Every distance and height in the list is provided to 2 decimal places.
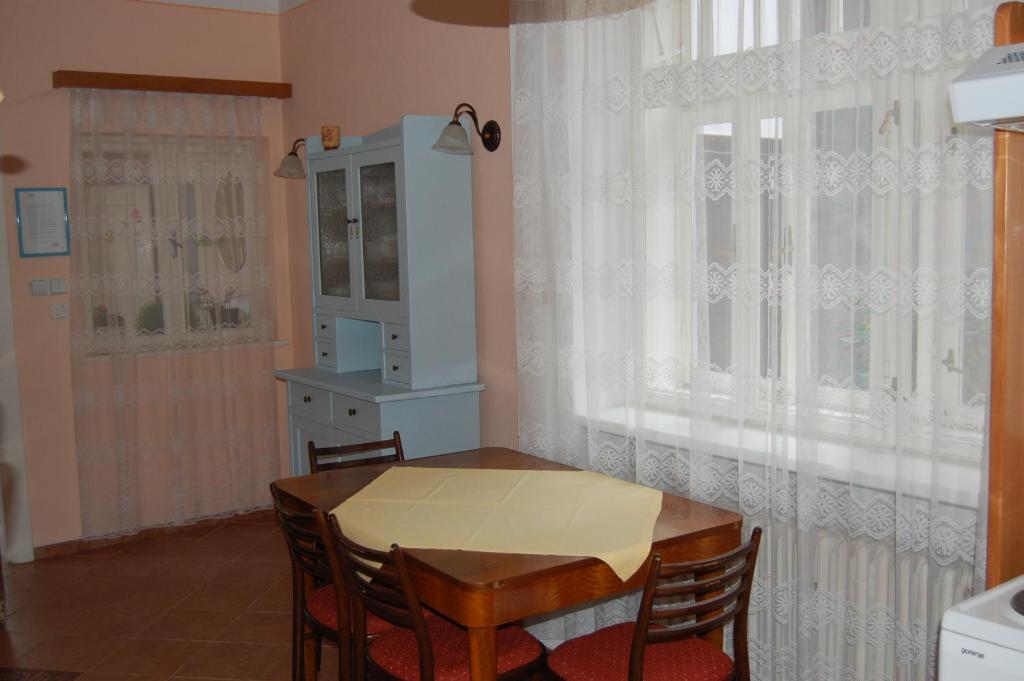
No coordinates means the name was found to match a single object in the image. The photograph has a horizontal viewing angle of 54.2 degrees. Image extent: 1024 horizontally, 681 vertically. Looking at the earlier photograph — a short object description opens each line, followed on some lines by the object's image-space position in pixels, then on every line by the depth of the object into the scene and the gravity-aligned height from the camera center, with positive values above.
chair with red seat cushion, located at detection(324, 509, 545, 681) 2.33 -0.99
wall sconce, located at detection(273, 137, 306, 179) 4.52 +0.42
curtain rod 4.71 +0.89
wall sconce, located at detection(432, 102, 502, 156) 3.60 +0.43
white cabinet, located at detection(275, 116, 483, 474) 3.86 -0.12
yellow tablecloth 2.41 -0.69
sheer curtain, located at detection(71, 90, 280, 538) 4.86 -0.22
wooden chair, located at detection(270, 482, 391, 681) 2.72 -0.99
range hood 1.67 +0.25
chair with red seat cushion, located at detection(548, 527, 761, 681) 2.22 -0.97
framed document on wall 4.69 +0.23
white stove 1.70 -0.69
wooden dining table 2.18 -0.73
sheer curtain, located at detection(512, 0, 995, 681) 2.33 -0.10
